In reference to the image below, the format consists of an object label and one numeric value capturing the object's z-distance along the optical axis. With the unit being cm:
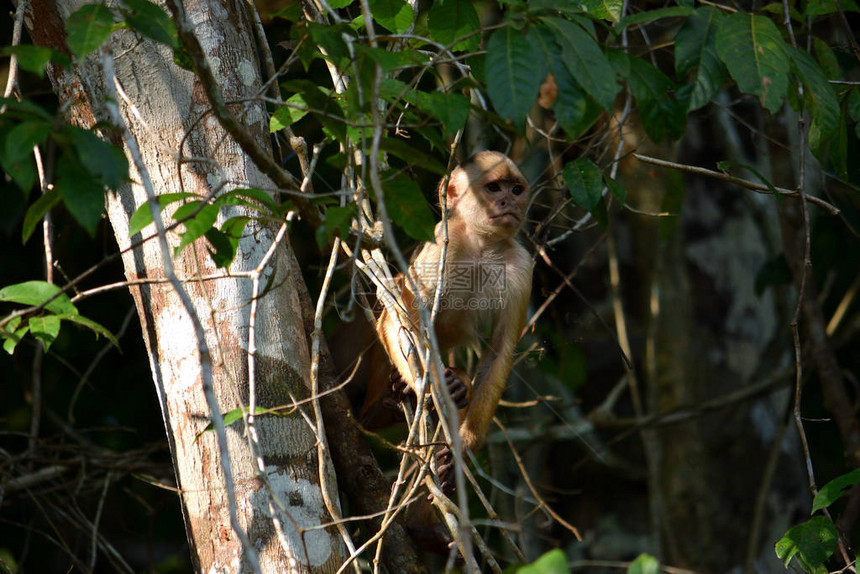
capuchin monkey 761
